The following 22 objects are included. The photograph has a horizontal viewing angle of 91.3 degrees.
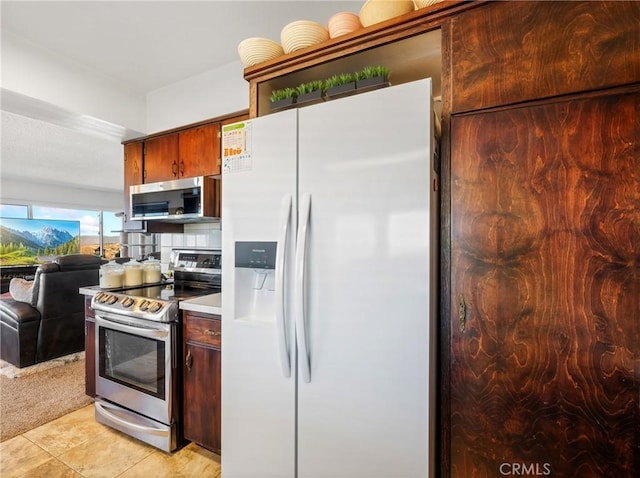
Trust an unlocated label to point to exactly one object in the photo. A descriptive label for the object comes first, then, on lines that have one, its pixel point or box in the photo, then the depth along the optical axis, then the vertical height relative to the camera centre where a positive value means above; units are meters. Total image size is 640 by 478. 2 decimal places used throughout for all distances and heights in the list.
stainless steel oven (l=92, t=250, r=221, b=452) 1.84 -0.79
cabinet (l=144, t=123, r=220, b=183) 2.46 +0.70
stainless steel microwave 2.36 +0.30
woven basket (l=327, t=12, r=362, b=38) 1.42 +0.98
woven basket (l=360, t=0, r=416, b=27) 1.33 +0.98
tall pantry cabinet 1.00 -0.02
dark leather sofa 3.21 -0.82
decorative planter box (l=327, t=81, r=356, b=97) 1.38 +0.66
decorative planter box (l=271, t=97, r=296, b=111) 1.54 +0.67
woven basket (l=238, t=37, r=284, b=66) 1.60 +0.97
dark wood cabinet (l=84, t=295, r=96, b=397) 2.29 -0.82
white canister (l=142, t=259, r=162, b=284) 2.54 -0.28
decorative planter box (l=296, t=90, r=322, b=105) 1.48 +0.67
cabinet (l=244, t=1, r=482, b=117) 1.26 +0.85
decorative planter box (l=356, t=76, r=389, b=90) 1.31 +0.66
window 7.47 +0.38
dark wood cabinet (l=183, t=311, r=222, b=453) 1.72 -0.80
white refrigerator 1.11 -0.21
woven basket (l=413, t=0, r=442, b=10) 1.25 +0.95
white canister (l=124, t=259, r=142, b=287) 2.44 -0.28
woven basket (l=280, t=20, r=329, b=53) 1.49 +0.98
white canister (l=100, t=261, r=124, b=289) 2.34 -0.29
